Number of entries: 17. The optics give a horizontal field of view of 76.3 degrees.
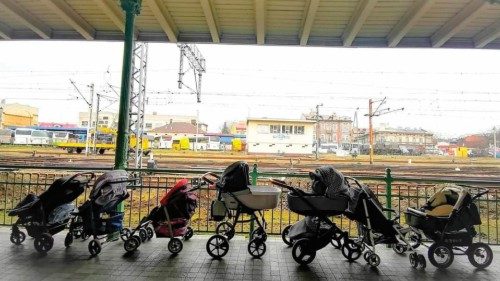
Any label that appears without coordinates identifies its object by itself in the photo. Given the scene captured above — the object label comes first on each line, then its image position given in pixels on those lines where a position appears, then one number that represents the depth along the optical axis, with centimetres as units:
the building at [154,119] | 4962
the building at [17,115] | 4369
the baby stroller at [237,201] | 397
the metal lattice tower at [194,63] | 1336
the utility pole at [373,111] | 2325
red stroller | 415
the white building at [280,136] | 2753
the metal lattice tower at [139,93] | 1008
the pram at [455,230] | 380
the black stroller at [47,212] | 410
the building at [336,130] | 4494
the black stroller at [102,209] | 404
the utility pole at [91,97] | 2327
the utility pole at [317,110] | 2996
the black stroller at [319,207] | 380
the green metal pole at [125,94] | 481
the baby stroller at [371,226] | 384
